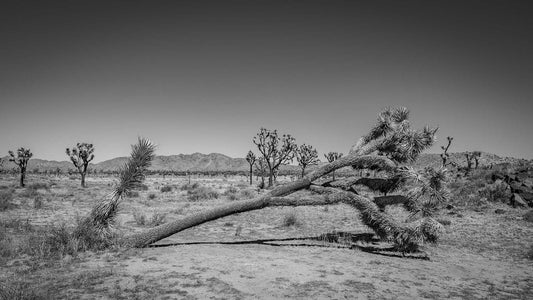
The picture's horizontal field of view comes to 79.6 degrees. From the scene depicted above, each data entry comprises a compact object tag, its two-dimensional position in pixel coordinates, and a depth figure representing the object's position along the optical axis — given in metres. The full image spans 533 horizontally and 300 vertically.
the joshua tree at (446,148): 42.59
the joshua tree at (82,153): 38.03
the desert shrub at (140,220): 11.22
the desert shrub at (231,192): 27.22
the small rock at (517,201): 15.14
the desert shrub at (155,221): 11.14
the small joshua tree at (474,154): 45.33
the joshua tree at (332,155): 54.69
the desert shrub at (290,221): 11.60
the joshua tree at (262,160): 37.81
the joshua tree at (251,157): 51.03
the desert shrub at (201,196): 21.84
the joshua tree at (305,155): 46.50
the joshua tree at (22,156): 32.41
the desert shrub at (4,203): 13.59
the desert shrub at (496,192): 16.39
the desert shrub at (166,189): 29.38
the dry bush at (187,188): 31.91
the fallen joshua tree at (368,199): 7.15
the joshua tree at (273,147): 37.44
